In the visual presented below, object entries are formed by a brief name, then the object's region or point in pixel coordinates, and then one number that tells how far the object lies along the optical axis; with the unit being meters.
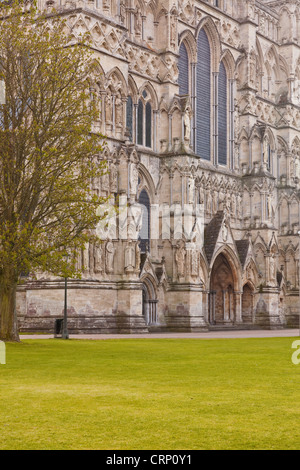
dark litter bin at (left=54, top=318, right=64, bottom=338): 34.53
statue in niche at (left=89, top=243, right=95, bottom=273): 39.64
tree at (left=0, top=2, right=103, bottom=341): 27.86
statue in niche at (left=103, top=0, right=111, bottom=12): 42.38
